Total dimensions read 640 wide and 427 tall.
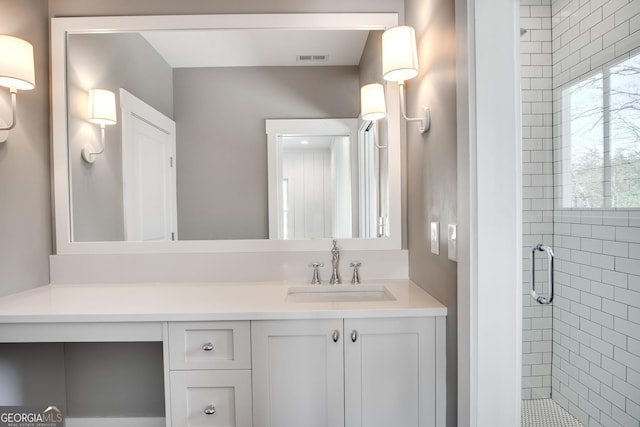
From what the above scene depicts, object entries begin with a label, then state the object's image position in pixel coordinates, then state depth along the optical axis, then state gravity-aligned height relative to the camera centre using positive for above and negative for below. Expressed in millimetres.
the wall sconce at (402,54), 1448 +636
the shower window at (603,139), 1577 +322
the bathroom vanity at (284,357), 1303 -567
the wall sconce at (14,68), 1410 +590
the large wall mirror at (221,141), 1821 +352
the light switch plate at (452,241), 1216 -132
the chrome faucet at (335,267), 1764 -310
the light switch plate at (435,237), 1398 -134
